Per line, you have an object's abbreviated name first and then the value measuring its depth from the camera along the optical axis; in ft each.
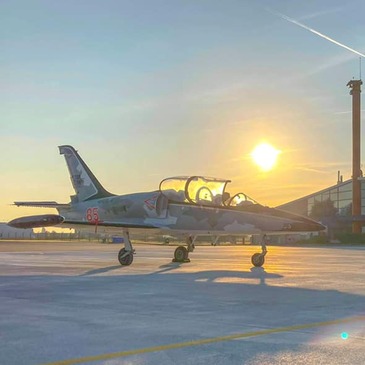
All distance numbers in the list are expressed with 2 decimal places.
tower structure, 297.94
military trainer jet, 64.80
